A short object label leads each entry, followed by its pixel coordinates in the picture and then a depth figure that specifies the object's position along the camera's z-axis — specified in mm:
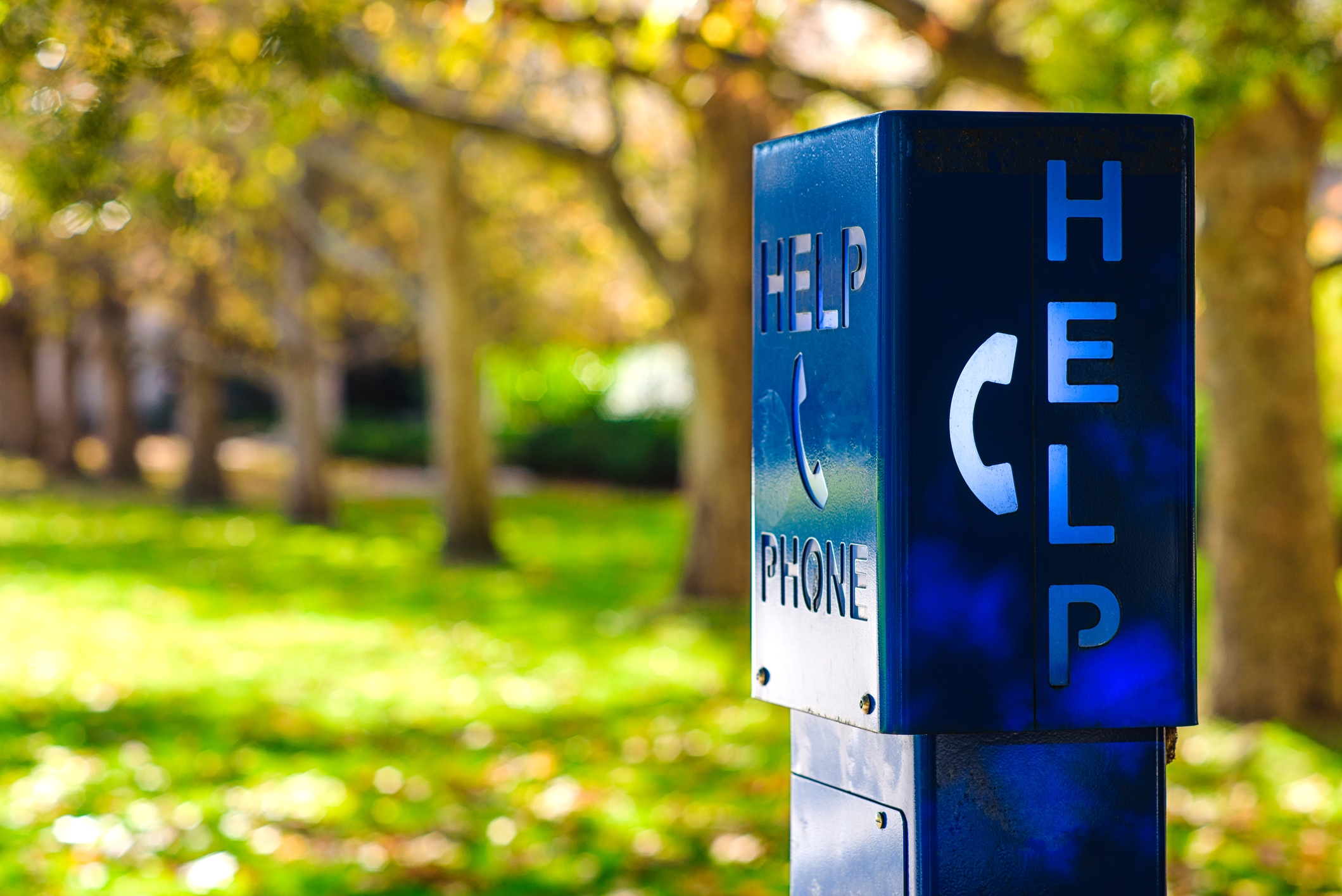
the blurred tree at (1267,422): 13547
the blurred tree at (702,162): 16609
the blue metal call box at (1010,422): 4312
